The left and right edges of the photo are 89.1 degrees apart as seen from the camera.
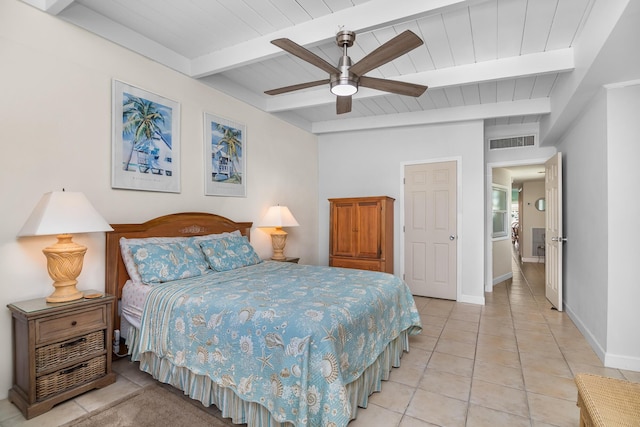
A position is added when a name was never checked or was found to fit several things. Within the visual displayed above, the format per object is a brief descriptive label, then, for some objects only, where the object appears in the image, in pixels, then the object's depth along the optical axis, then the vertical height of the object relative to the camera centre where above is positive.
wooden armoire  4.68 -0.30
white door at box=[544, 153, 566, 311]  4.24 -0.26
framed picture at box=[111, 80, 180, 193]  2.78 +0.66
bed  1.65 -0.70
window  6.09 +0.04
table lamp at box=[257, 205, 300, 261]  4.21 -0.14
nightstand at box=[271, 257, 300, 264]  4.30 -0.64
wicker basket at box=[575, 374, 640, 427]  1.41 -0.88
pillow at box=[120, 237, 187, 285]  2.63 -0.36
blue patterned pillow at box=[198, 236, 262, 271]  3.11 -0.41
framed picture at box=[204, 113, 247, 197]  3.62 +0.66
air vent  5.23 +1.17
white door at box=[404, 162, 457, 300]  4.83 -0.25
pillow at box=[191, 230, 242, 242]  3.24 -0.25
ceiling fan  2.04 +1.03
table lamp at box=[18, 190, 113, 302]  2.07 -0.11
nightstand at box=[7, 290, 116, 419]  1.98 -0.90
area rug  1.94 -1.26
